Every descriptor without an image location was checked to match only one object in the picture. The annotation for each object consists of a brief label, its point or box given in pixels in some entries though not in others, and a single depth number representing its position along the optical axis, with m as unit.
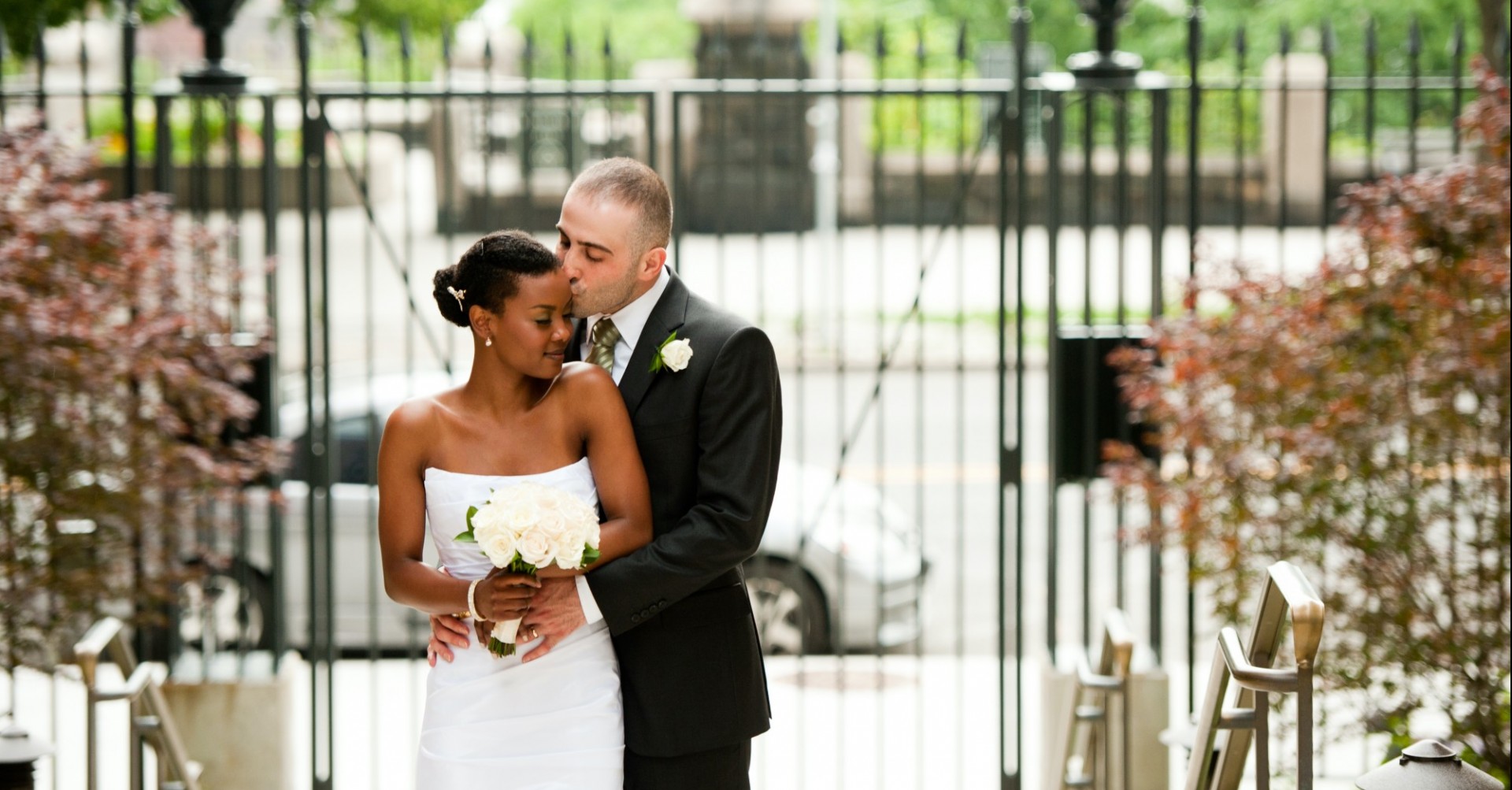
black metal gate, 11.00
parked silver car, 14.42
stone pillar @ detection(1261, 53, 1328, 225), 30.33
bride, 6.20
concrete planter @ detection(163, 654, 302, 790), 11.25
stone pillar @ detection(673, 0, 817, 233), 15.37
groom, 6.29
